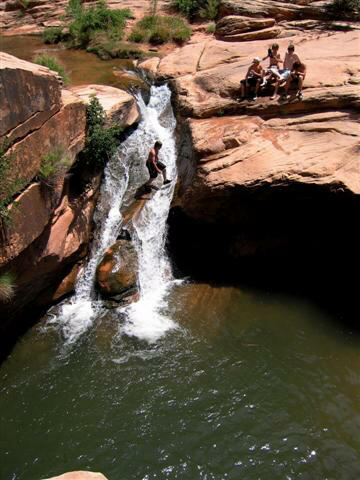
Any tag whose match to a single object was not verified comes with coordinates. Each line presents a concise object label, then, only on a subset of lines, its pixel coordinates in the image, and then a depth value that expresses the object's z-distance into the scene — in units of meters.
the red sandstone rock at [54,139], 6.58
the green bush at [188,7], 16.94
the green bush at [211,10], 16.17
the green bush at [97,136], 9.10
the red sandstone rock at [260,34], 13.48
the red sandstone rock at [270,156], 8.20
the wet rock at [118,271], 8.62
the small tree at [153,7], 17.48
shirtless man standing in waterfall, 9.87
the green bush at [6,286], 6.55
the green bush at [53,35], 16.89
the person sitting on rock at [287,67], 9.69
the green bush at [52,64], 10.21
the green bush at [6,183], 6.13
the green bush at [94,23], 16.41
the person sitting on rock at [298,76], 9.29
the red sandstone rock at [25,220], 6.46
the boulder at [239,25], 13.77
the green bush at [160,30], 15.45
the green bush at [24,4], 20.36
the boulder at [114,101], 9.82
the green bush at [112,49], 14.76
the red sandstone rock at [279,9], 13.85
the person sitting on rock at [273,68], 9.78
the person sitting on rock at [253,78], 9.81
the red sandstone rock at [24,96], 6.06
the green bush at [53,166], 7.05
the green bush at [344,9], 13.21
